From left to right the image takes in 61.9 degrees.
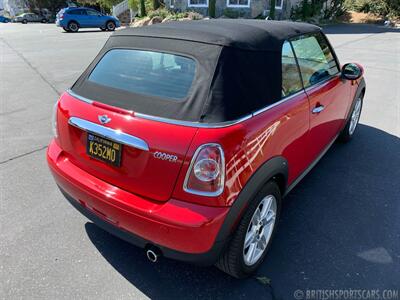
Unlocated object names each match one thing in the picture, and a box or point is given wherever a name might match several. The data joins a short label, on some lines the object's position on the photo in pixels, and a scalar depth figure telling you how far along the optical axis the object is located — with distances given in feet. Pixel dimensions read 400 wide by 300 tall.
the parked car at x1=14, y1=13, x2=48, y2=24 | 148.87
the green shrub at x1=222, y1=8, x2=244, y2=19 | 74.13
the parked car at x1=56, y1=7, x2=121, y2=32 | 77.20
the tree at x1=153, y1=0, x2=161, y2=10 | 83.20
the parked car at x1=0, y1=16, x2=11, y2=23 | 165.52
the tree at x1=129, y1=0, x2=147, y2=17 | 81.25
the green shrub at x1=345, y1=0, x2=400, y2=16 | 87.24
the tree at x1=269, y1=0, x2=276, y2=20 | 72.69
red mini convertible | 6.44
